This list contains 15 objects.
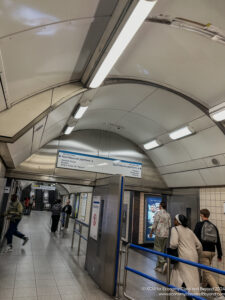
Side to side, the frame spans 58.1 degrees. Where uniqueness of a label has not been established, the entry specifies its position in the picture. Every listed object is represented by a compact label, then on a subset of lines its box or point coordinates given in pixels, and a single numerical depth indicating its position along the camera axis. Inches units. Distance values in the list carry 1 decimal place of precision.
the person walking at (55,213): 347.3
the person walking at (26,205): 591.2
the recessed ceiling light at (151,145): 251.1
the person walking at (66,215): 382.5
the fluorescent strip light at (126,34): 62.9
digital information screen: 320.8
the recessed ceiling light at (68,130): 215.3
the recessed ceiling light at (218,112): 144.1
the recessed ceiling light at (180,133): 194.1
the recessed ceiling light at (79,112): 159.9
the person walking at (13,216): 218.8
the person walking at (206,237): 157.8
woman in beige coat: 111.2
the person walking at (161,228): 208.8
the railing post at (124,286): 128.2
